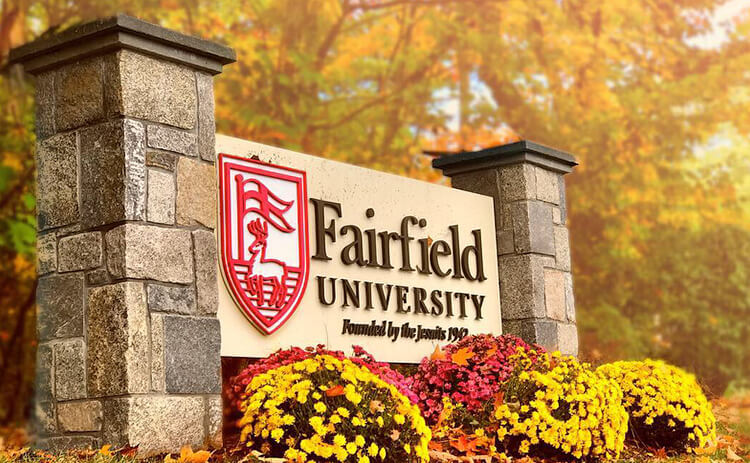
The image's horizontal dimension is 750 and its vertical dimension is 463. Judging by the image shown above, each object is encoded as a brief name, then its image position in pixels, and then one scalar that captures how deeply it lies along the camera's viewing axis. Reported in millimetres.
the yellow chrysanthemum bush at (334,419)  5074
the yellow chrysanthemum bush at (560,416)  6309
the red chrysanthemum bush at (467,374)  6969
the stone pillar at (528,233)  8773
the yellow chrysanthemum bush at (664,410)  7363
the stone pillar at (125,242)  5340
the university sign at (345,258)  6332
